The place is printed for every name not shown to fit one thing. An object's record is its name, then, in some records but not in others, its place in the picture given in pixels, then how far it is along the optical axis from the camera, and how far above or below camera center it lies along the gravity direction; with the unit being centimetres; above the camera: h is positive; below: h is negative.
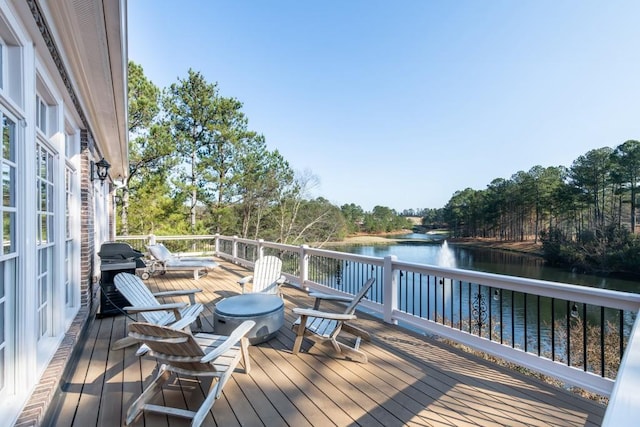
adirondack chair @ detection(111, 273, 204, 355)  310 -99
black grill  428 -96
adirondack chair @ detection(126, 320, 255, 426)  200 -102
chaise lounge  714 -122
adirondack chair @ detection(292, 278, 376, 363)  302 -126
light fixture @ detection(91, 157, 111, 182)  508 +76
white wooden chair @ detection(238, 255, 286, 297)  480 -102
